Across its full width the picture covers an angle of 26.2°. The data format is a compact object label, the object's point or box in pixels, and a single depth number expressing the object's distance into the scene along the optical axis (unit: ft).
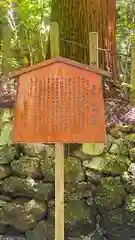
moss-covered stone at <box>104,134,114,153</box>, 11.34
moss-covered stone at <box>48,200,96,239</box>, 11.07
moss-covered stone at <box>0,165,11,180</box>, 11.64
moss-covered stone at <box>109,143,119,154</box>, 11.32
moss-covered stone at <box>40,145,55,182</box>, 11.27
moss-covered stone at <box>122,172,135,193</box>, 10.88
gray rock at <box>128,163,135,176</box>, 10.98
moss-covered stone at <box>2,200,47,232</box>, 11.13
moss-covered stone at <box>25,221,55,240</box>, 11.13
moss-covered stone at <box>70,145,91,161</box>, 11.28
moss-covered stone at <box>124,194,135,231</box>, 10.81
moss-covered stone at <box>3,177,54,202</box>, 11.17
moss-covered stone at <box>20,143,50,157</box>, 11.54
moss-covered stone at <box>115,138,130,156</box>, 11.30
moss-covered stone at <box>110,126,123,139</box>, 11.53
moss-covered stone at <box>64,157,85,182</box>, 11.19
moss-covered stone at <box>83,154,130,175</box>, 11.12
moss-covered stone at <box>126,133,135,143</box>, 11.32
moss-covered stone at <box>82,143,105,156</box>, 11.24
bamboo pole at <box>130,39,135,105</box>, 13.53
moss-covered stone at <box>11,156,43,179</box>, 11.40
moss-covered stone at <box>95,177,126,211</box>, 10.95
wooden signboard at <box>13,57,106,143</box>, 8.41
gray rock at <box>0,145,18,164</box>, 11.68
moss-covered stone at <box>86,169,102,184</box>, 11.12
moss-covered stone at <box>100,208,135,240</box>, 10.92
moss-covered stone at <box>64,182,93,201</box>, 11.13
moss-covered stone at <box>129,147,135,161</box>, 11.15
